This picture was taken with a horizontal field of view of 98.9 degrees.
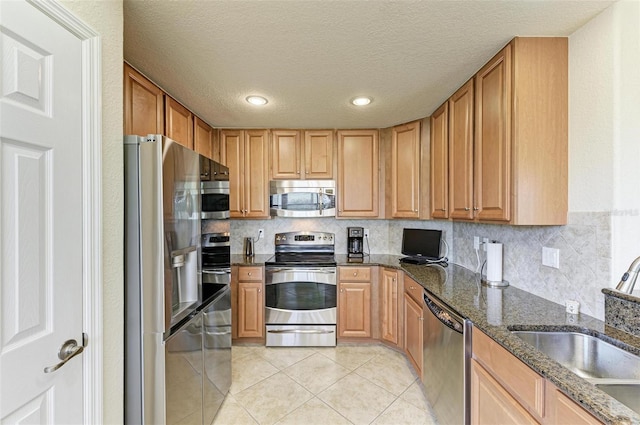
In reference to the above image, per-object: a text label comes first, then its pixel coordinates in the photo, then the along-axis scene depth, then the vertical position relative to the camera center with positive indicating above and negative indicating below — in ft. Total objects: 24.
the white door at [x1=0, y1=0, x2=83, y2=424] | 2.64 -0.07
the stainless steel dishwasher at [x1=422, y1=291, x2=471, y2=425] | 4.90 -3.11
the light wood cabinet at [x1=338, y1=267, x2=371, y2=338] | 9.63 -3.22
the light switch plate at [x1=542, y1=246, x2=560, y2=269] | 5.18 -0.91
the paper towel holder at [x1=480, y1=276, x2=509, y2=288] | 6.32 -1.73
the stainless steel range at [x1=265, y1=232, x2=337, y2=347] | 9.50 -3.26
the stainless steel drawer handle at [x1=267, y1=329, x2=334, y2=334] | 9.53 -4.23
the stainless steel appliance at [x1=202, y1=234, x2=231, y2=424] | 5.68 -2.54
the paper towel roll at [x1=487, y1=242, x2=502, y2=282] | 6.42 -1.23
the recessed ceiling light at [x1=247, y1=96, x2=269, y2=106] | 7.47 +3.06
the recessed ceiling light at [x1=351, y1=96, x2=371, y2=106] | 7.59 +3.09
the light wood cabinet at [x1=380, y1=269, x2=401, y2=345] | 9.13 -3.31
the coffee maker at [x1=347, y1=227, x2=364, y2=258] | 10.97 -1.22
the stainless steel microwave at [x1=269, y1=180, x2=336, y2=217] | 10.28 +0.36
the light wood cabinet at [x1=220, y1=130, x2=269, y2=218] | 10.34 +1.65
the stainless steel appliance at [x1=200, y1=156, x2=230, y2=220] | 5.59 +0.45
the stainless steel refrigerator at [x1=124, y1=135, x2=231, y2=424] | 4.17 -1.06
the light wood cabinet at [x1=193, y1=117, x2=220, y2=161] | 8.75 +2.39
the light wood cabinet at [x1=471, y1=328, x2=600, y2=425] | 2.95 -2.32
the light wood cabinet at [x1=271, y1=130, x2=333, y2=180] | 10.43 +2.08
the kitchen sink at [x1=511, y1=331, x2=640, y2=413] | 3.26 -2.08
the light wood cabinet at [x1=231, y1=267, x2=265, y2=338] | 9.61 -3.28
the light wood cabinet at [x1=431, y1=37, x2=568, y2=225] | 5.00 +1.46
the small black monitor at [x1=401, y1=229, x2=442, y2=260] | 9.45 -1.21
